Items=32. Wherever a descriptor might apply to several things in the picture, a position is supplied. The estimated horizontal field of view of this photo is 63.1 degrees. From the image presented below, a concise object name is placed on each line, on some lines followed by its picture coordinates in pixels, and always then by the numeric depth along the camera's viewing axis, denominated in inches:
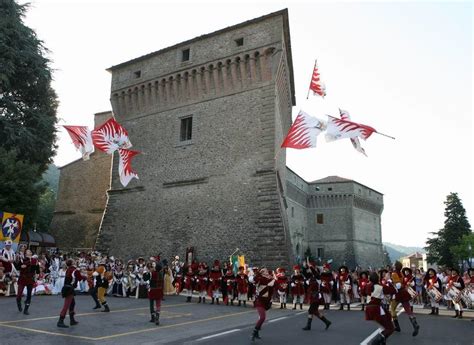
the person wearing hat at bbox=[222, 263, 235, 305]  713.0
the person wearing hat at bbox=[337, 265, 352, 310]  695.7
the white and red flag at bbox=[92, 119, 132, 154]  831.1
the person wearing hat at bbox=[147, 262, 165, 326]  438.9
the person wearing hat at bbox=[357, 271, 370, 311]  575.5
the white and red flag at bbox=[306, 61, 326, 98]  737.0
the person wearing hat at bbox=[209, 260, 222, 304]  719.7
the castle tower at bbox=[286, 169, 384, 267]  2156.7
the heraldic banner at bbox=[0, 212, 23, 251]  712.4
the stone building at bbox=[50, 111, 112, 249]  1387.8
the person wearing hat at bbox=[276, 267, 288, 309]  616.4
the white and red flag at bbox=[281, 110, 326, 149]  633.0
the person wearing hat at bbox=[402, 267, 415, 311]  491.0
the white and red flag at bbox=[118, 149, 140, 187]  874.8
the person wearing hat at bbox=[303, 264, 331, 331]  428.8
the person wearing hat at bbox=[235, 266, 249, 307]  703.1
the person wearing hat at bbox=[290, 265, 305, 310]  689.6
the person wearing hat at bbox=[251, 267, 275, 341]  388.5
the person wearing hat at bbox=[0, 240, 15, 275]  565.6
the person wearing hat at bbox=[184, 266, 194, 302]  747.4
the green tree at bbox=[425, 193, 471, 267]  2221.9
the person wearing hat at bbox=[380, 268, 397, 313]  383.6
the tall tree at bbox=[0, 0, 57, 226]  941.8
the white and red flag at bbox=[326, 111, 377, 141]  597.6
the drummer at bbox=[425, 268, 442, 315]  603.2
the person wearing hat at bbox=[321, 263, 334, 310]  625.1
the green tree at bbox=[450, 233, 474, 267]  1983.4
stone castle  939.3
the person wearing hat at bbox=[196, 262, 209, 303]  727.1
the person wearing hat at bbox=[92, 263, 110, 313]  523.3
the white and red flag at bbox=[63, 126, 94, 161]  768.9
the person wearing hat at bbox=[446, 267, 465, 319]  577.7
